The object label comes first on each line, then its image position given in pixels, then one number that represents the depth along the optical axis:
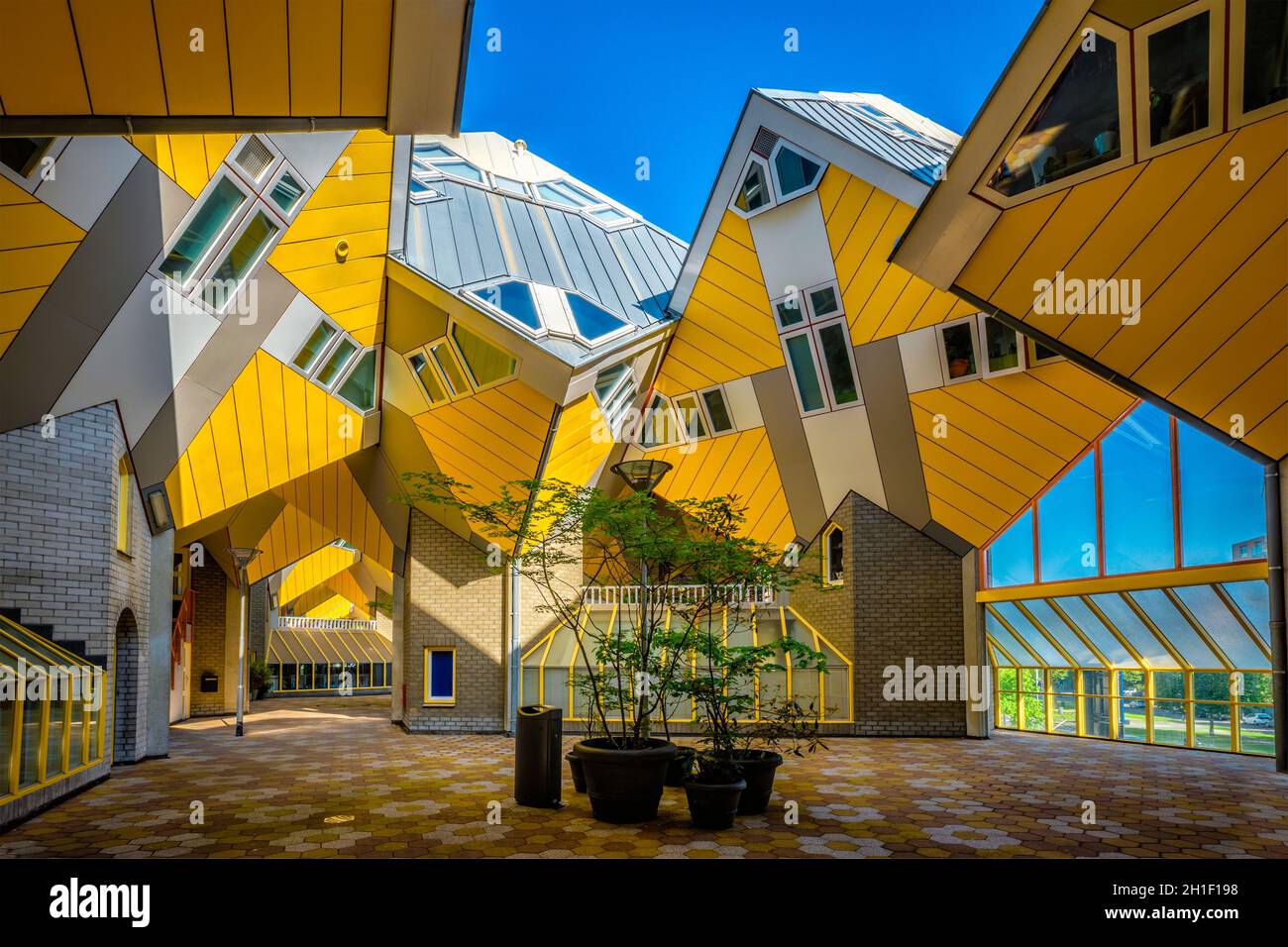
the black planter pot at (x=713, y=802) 8.42
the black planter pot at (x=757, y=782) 9.14
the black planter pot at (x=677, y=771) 10.71
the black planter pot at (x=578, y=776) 10.55
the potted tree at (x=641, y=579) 8.73
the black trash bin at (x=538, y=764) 9.62
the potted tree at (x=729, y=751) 8.45
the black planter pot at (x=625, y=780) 8.66
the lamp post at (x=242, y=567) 17.72
